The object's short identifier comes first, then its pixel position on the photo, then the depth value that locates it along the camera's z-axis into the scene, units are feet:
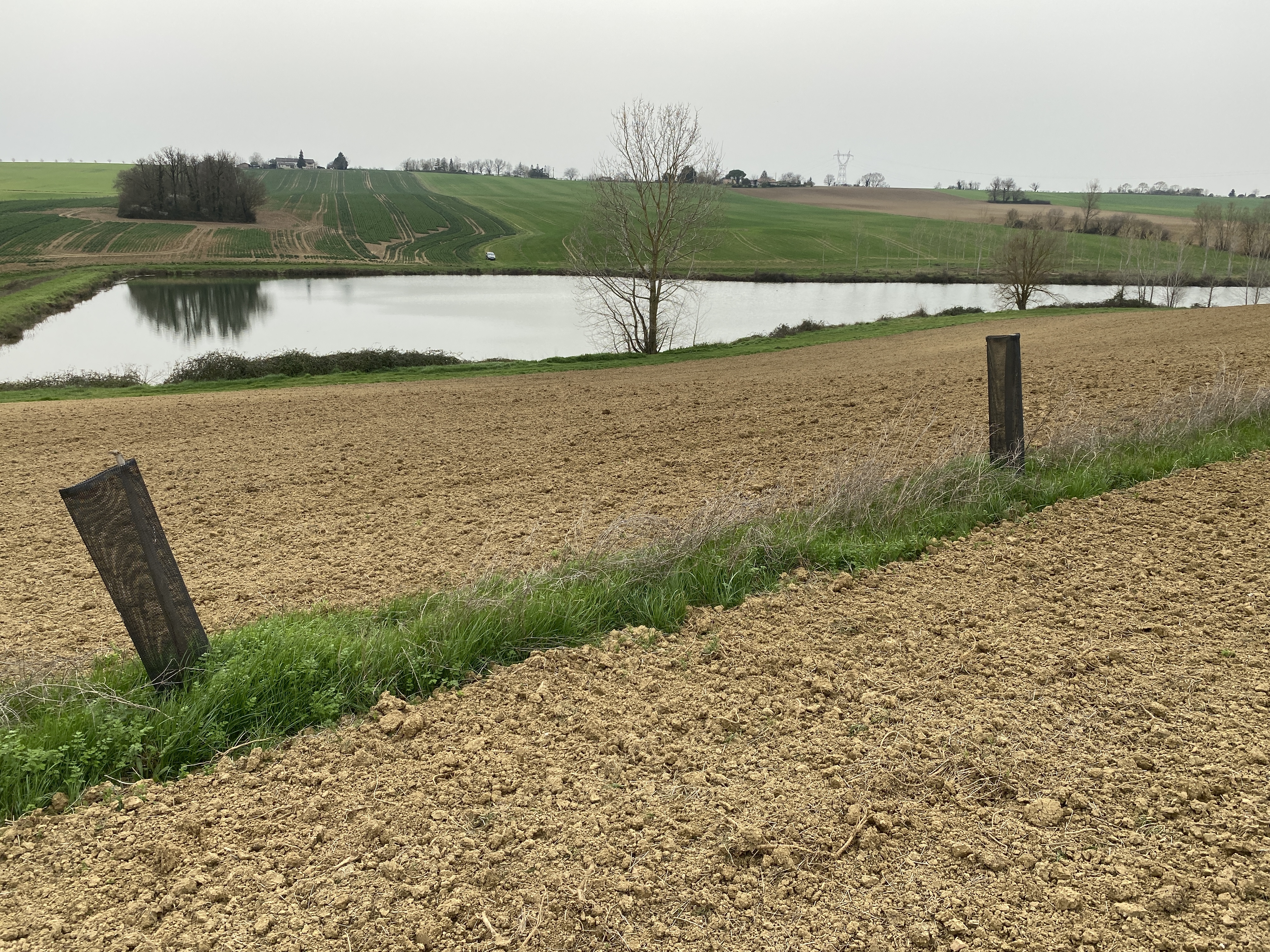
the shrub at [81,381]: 79.25
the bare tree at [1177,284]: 173.06
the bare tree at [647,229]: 93.97
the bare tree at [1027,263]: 129.90
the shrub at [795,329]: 110.93
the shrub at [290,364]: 84.17
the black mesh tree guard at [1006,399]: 23.53
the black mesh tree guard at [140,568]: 13.52
